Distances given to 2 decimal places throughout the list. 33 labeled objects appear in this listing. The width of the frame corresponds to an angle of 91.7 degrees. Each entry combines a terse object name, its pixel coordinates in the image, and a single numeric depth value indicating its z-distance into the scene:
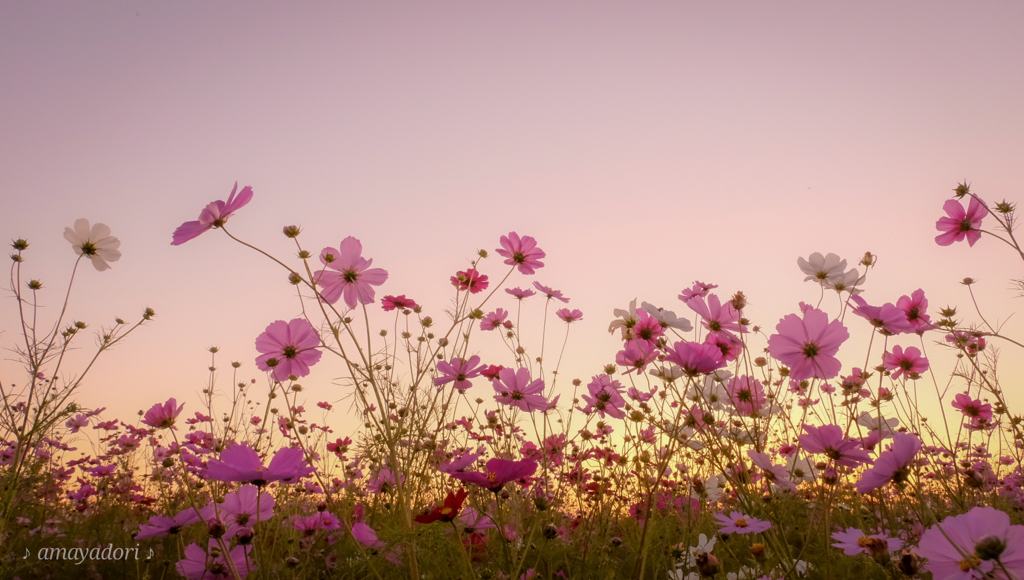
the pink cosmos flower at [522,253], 2.16
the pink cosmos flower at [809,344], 1.42
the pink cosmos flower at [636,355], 1.70
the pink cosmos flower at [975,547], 0.69
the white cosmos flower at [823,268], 1.85
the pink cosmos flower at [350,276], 1.60
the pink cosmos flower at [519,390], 2.00
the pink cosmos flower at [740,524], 1.14
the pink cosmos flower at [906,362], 2.18
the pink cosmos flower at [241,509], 1.39
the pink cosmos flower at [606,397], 2.06
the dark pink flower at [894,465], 0.91
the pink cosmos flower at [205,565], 1.32
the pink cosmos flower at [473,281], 2.12
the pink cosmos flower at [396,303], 2.23
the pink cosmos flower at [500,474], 0.94
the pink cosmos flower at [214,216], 1.31
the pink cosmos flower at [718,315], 1.79
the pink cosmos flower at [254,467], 0.89
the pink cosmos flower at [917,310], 1.85
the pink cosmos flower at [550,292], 2.60
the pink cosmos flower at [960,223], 1.99
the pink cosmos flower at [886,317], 1.49
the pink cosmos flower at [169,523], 1.21
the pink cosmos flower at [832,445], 1.22
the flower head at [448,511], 0.94
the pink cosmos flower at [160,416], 1.62
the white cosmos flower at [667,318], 1.63
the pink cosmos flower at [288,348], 1.44
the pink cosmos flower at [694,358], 1.32
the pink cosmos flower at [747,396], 1.74
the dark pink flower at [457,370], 1.83
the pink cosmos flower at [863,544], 0.90
